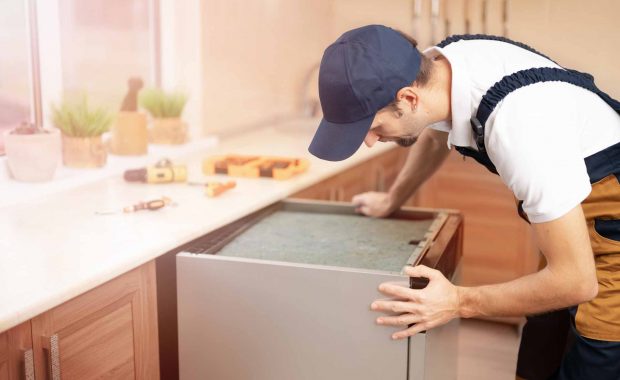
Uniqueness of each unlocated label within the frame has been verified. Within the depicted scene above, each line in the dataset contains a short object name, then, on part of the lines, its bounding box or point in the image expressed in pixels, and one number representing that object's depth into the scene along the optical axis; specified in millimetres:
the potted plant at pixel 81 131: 2033
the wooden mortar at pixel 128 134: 2240
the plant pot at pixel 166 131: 2436
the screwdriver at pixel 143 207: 1720
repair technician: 1212
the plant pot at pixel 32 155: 1866
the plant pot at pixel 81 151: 2061
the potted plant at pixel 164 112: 2408
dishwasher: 1400
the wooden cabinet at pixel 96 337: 1193
